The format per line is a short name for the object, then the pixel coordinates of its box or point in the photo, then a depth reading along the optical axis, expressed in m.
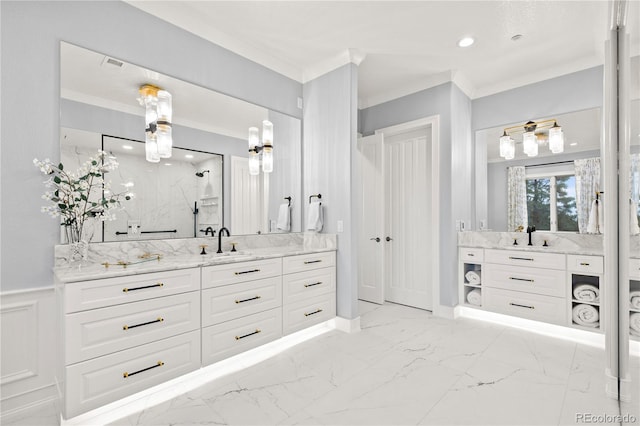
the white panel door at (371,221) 4.07
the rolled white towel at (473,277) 3.51
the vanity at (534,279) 2.84
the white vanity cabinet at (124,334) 1.57
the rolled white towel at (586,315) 2.79
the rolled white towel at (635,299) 1.55
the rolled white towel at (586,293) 2.81
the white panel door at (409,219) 3.86
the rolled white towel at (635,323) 1.51
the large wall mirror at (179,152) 2.07
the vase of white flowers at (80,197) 1.88
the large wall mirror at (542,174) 3.20
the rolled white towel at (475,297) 3.49
